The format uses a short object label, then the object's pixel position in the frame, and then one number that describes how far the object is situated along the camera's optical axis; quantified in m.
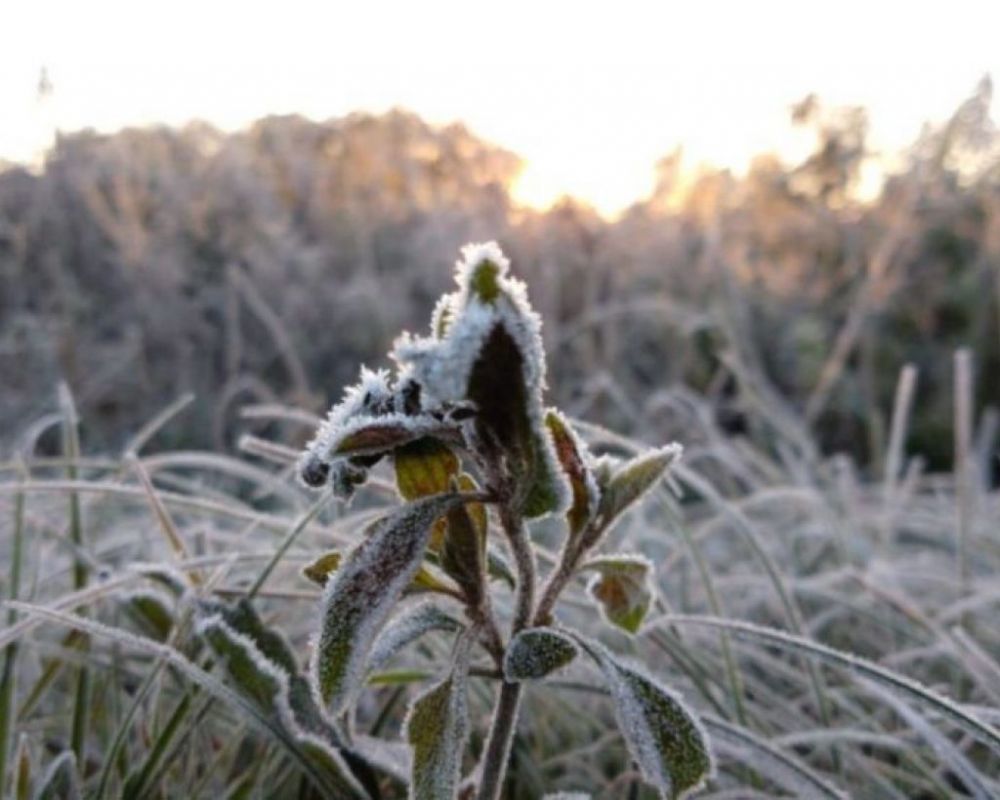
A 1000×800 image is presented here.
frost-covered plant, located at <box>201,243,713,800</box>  0.23
